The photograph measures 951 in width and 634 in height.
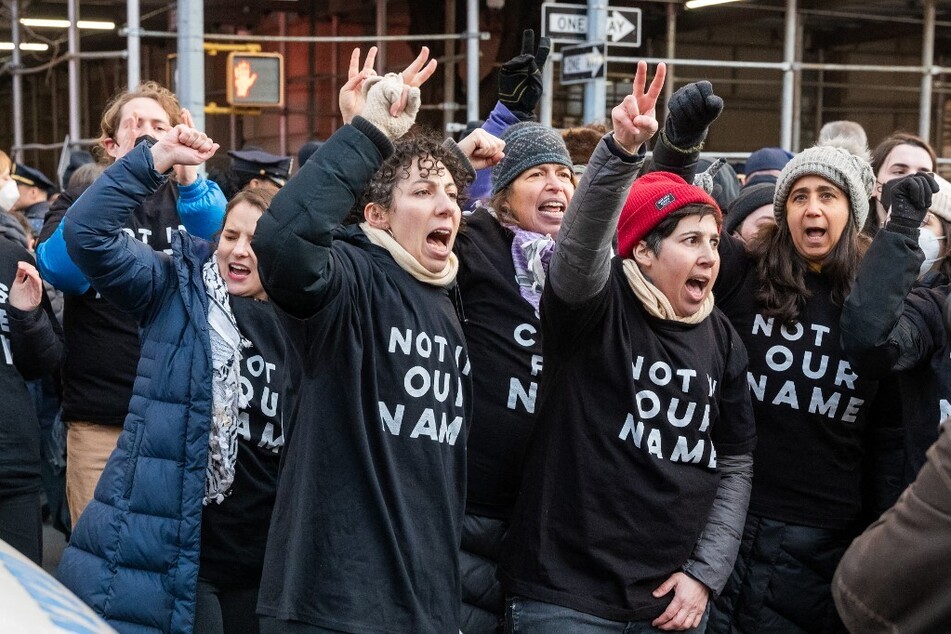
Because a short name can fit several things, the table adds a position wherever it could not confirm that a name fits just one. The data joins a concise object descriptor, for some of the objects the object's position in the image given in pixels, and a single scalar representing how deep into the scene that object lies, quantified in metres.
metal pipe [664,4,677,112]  11.84
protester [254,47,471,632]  2.73
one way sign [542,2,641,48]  8.76
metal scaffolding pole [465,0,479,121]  10.55
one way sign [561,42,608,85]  8.78
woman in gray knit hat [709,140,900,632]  3.96
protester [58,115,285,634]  3.42
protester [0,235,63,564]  4.46
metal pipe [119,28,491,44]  9.45
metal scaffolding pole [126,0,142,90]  9.38
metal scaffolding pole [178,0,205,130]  8.90
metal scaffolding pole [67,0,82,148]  10.55
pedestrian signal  9.95
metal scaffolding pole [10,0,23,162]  11.88
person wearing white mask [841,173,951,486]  3.63
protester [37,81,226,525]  4.62
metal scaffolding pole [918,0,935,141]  12.01
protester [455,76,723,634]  3.58
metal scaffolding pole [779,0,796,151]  11.27
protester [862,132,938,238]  5.18
